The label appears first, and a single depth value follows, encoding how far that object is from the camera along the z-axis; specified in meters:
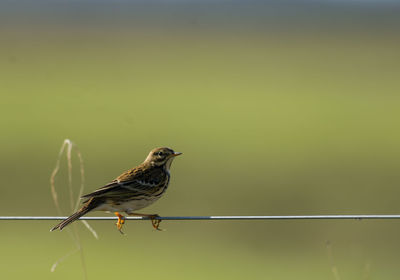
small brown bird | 13.30
